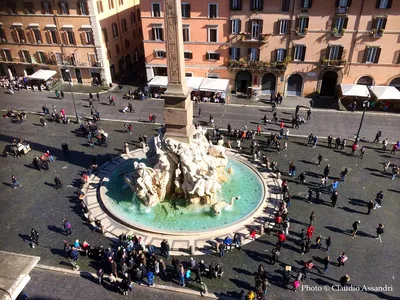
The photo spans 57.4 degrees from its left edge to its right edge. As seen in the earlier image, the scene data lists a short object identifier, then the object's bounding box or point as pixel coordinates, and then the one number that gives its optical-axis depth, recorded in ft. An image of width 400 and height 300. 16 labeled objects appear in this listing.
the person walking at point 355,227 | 70.74
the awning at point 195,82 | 134.82
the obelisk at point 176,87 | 69.87
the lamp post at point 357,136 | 103.67
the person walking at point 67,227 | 72.13
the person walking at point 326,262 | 63.67
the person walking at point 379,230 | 70.59
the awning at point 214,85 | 131.85
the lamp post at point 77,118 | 121.12
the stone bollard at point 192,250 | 67.66
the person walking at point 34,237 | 70.49
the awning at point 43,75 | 148.66
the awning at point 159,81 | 137.20
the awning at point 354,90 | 124.16
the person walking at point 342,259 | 64.39
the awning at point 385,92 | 121.80
